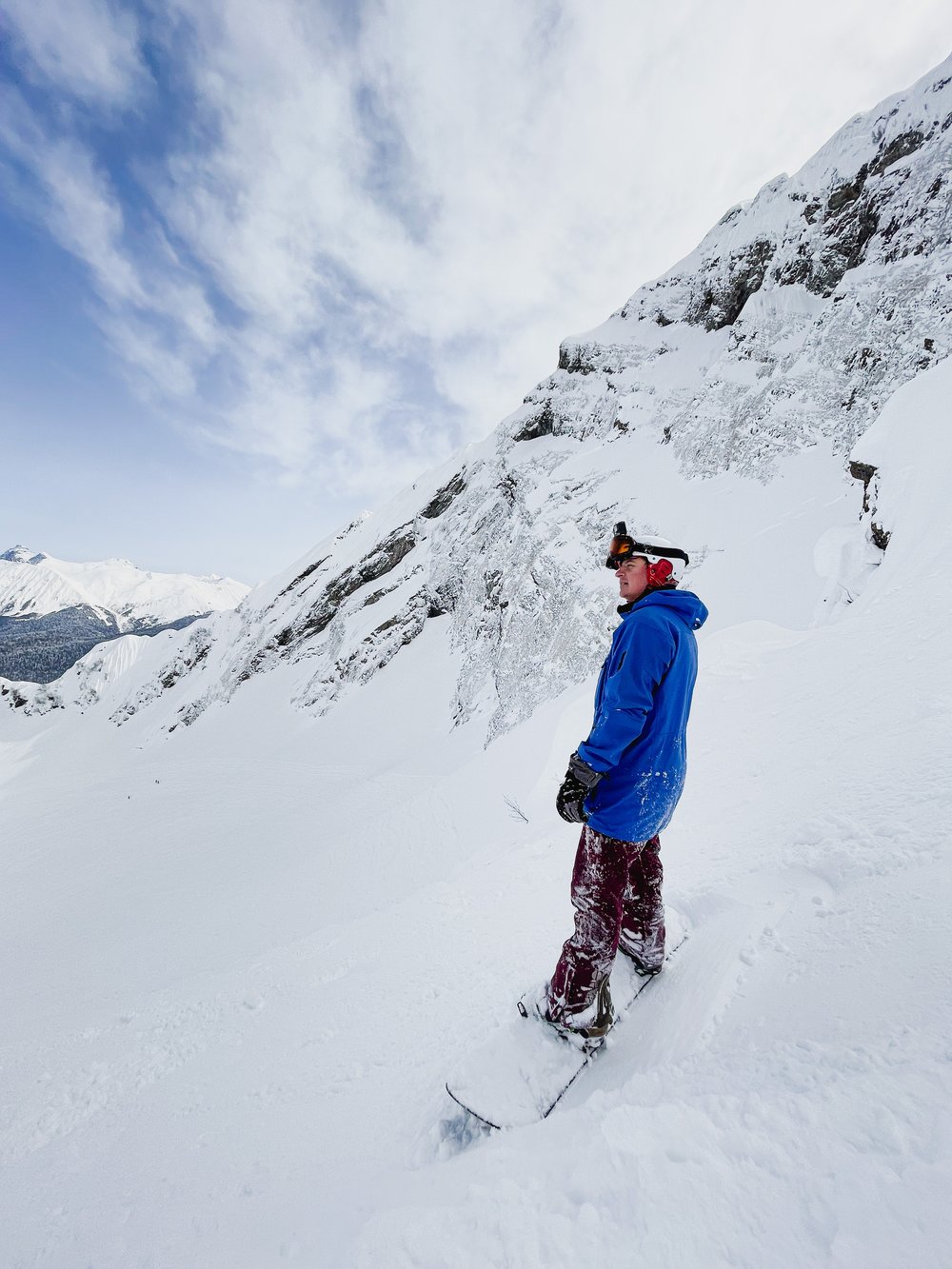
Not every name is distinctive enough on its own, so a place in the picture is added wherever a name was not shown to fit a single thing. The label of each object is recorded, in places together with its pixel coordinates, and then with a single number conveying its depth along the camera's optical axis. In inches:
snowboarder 89.1
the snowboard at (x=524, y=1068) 81.7
